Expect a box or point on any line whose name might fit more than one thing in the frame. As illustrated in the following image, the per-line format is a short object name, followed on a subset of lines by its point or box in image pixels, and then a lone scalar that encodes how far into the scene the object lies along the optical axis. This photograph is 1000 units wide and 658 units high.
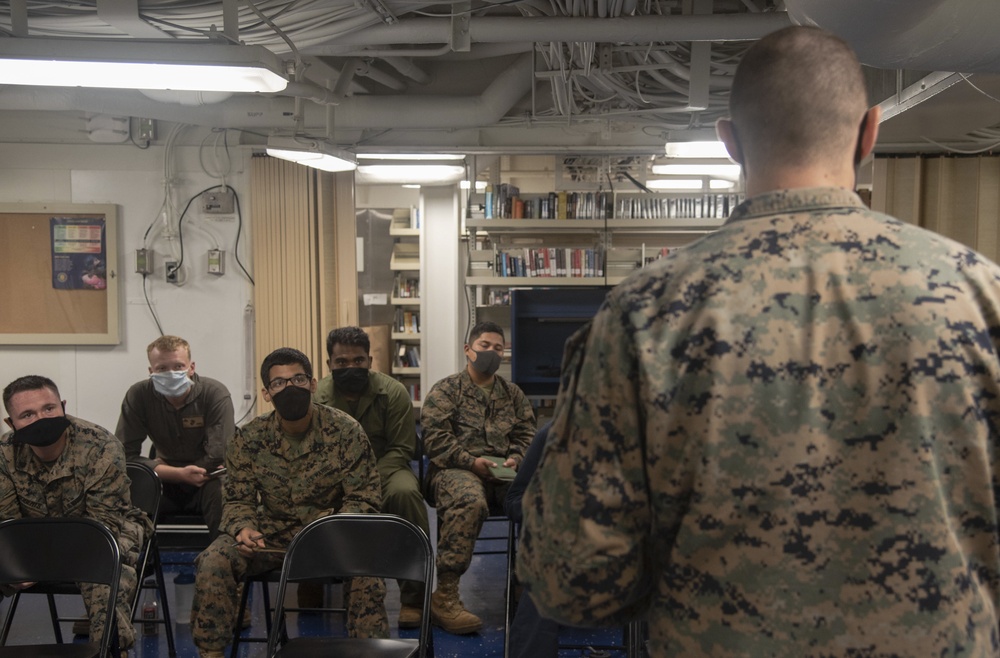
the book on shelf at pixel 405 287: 8.88
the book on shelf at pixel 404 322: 8.91
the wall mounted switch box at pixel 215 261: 6.89
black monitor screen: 6.39
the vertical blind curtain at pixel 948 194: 6.48
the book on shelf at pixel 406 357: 8.91
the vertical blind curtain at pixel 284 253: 6.91
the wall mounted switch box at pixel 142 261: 6.81
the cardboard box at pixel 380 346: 8.17
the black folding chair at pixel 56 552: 3.01
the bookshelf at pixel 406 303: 8.84
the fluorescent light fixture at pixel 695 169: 6.26
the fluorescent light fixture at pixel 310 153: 5.16
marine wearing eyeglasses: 3.56
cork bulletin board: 6.70
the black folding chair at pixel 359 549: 2.99
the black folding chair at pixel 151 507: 3.71
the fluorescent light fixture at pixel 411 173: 6.79
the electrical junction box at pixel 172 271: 6.86
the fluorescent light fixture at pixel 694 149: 5.10
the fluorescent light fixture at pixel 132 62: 3.16
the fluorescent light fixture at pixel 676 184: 7.42
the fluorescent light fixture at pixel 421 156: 6.46
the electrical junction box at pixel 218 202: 6.88
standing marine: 1.00
